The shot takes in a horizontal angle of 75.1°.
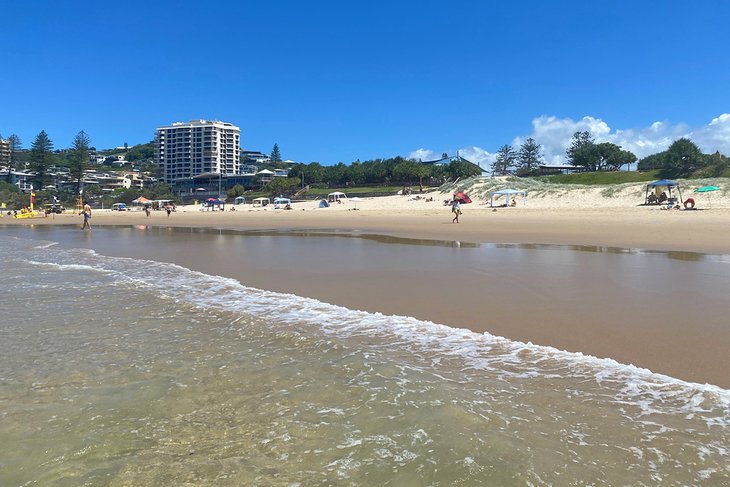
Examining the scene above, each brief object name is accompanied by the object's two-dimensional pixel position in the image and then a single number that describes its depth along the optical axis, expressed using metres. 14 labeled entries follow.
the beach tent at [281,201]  61.03
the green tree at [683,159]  61.94
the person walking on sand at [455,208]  25.51
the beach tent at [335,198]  60.61
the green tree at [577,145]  91.99
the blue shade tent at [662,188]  30.41
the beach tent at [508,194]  37.50
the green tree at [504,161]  102.62
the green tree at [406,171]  83.91
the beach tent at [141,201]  71.78
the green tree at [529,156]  98.69
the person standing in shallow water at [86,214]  28.51
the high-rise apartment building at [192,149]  163.12
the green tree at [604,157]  86.38
